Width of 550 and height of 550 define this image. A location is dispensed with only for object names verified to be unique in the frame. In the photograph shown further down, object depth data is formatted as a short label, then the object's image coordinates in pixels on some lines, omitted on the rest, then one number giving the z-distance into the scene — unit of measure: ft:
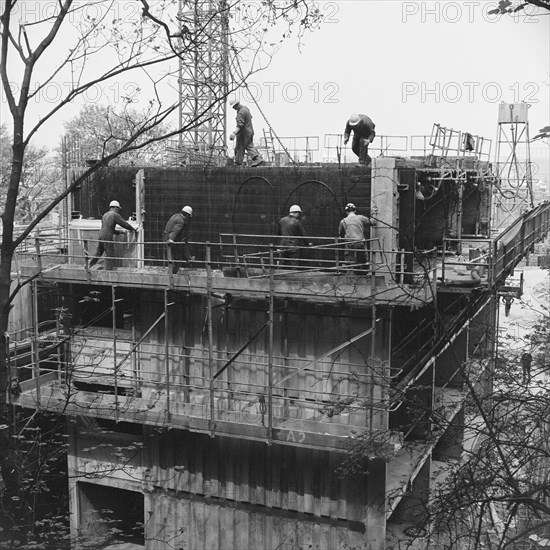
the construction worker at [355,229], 46.70
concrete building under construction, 47.42
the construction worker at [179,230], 51.67
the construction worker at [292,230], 48.83
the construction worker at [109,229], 53.62
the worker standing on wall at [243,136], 55.67
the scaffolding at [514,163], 97.96
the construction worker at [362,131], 53.57
